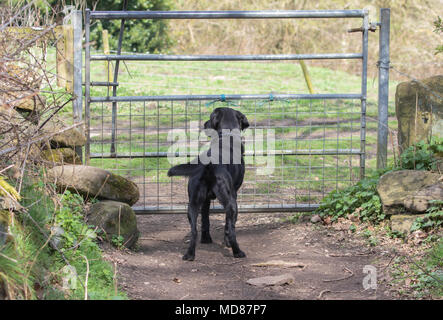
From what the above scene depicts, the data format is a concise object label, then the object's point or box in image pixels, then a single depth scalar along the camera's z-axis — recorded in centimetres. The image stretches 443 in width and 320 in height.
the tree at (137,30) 2070
